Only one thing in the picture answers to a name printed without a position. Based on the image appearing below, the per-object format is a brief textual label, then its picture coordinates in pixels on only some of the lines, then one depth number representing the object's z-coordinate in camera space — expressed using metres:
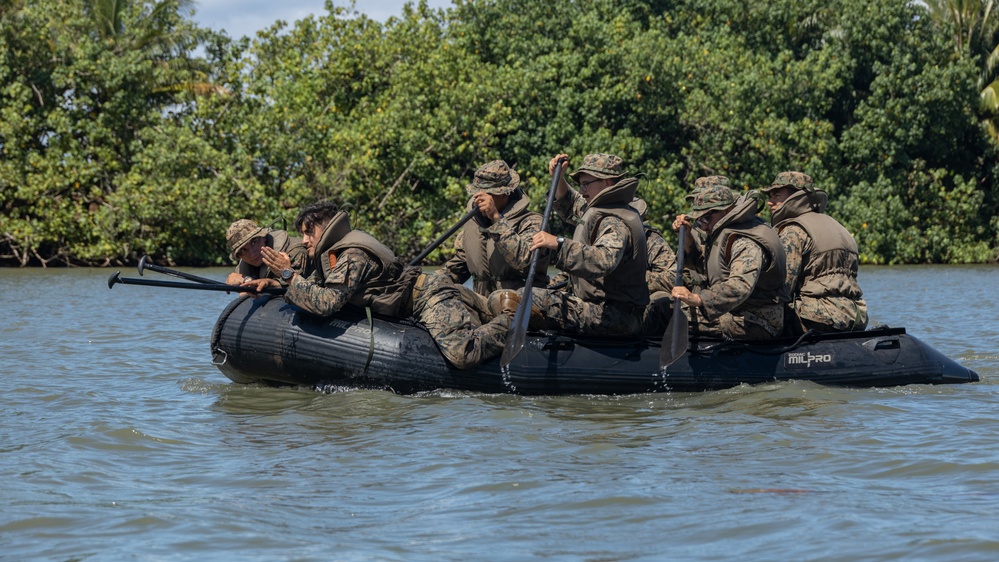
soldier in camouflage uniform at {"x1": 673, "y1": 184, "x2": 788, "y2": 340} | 15.38
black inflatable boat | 15.70
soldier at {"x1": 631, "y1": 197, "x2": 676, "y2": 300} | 18.17
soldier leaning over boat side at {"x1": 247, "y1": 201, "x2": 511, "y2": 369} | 15.29
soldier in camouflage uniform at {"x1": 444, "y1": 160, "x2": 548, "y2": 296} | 15.32
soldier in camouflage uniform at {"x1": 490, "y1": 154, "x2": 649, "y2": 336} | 14.88
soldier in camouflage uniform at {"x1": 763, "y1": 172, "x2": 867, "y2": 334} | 16.78
